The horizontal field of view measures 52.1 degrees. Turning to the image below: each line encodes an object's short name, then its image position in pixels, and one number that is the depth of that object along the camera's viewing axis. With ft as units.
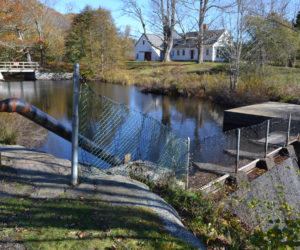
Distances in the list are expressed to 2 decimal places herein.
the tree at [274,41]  70.92
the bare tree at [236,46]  60.44
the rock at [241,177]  23.81
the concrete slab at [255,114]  39.83
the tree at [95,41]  131.64
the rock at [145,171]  17.11
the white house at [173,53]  158.10
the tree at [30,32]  118.32
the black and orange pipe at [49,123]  12.64
